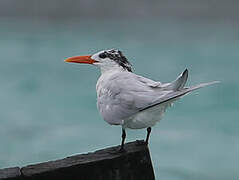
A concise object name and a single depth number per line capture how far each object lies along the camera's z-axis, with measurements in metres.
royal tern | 10.35
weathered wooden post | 10.43
